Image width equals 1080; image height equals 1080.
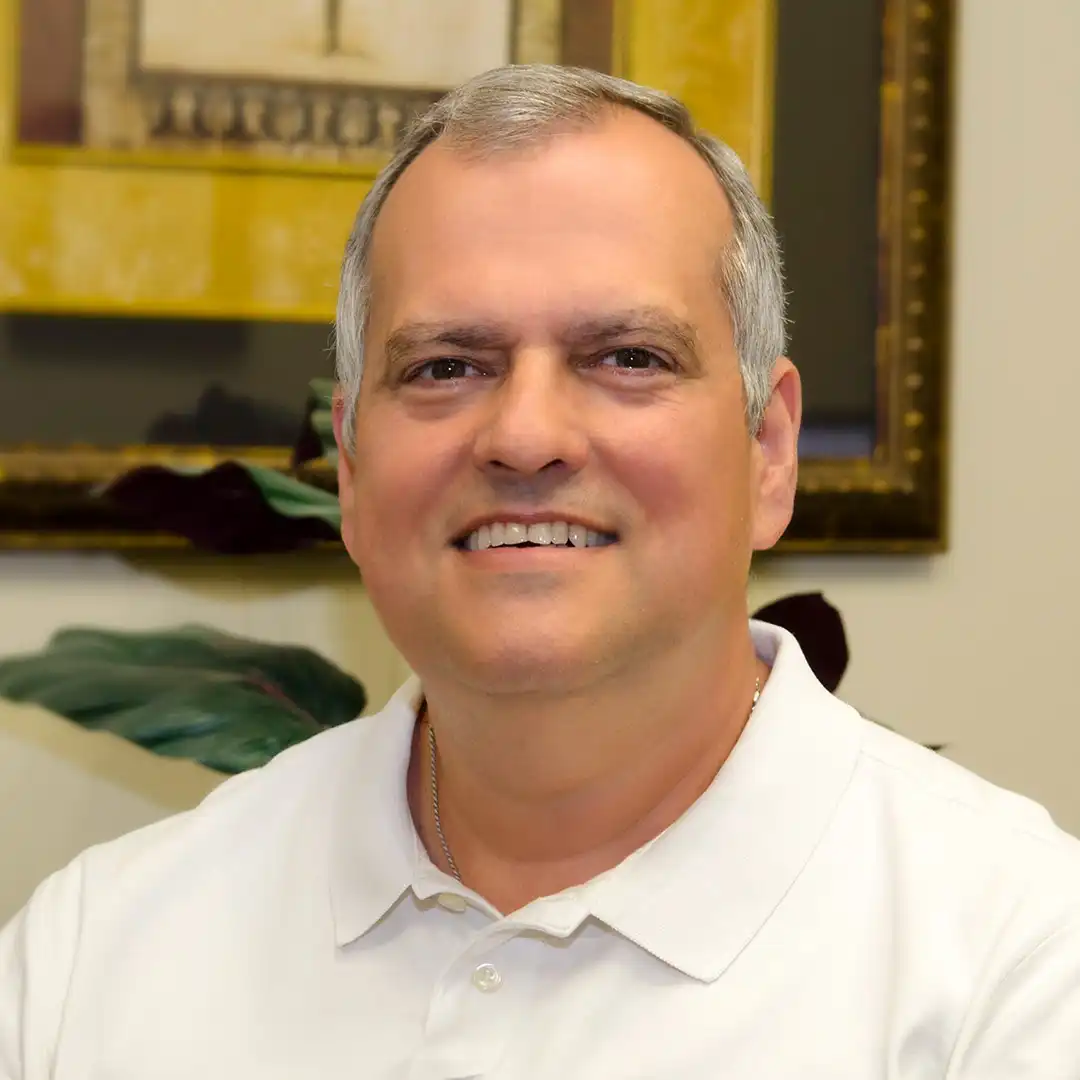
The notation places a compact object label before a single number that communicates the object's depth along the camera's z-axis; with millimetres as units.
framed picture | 1425
